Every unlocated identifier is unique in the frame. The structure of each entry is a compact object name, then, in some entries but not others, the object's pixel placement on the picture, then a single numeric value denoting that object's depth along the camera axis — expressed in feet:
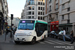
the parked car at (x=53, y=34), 43.69
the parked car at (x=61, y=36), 34.44
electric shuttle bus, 23.39
